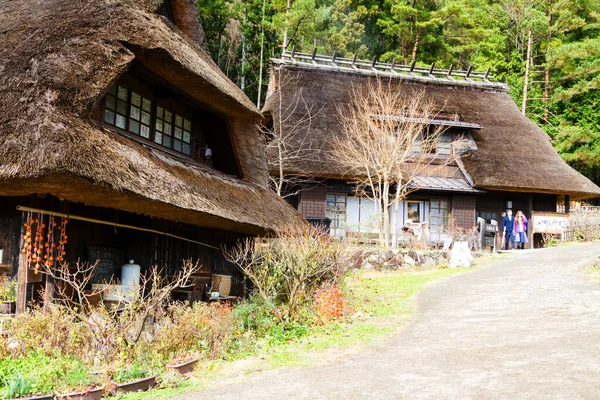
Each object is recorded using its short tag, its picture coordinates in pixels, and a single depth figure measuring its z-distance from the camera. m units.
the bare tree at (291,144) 21.36
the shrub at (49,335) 7.38
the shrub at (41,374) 6.36
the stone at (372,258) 17.78
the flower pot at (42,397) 6.10
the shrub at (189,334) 8.05
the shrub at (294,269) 10.84
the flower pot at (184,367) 7.26
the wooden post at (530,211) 24.21
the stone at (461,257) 17.48
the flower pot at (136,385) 6.63
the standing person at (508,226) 22.95
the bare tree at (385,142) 19.97
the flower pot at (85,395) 6.25
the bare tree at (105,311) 7.52
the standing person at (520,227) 22.62
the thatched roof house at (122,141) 7.72
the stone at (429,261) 18.08
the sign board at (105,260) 10.05
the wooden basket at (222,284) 13.51
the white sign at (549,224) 24.22
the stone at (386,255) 17.81
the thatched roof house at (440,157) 22.30
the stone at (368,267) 17.68
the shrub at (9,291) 8.70
